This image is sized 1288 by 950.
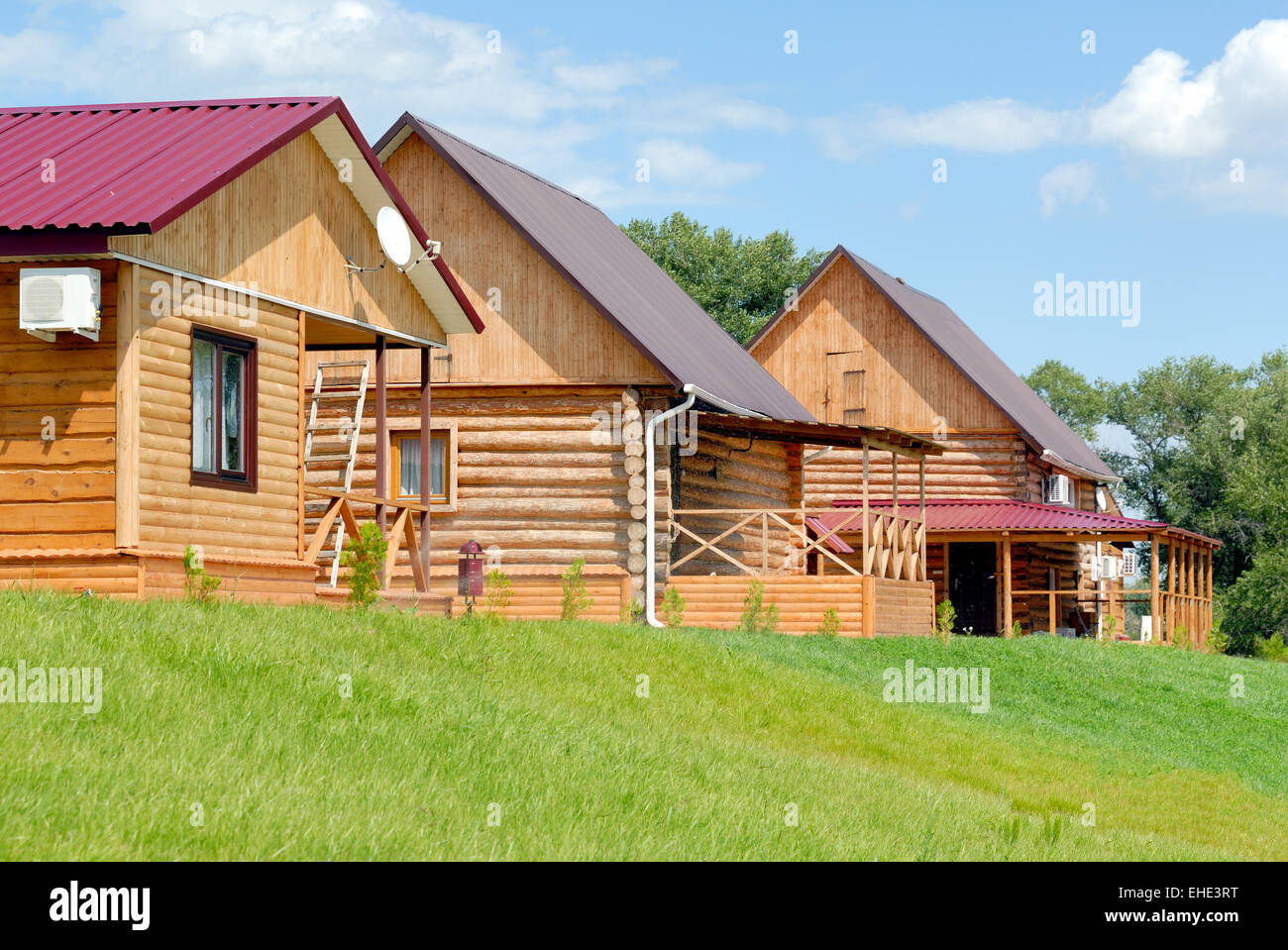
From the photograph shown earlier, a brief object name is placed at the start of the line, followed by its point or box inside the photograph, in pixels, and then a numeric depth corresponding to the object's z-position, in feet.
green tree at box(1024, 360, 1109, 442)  223.10
